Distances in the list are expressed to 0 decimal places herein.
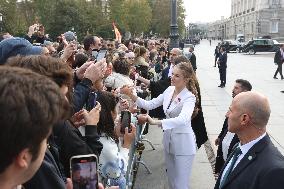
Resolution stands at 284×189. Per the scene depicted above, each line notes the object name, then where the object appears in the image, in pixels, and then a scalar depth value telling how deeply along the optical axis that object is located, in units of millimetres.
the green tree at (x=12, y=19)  32625
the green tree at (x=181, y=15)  67500
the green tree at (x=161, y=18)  69688
